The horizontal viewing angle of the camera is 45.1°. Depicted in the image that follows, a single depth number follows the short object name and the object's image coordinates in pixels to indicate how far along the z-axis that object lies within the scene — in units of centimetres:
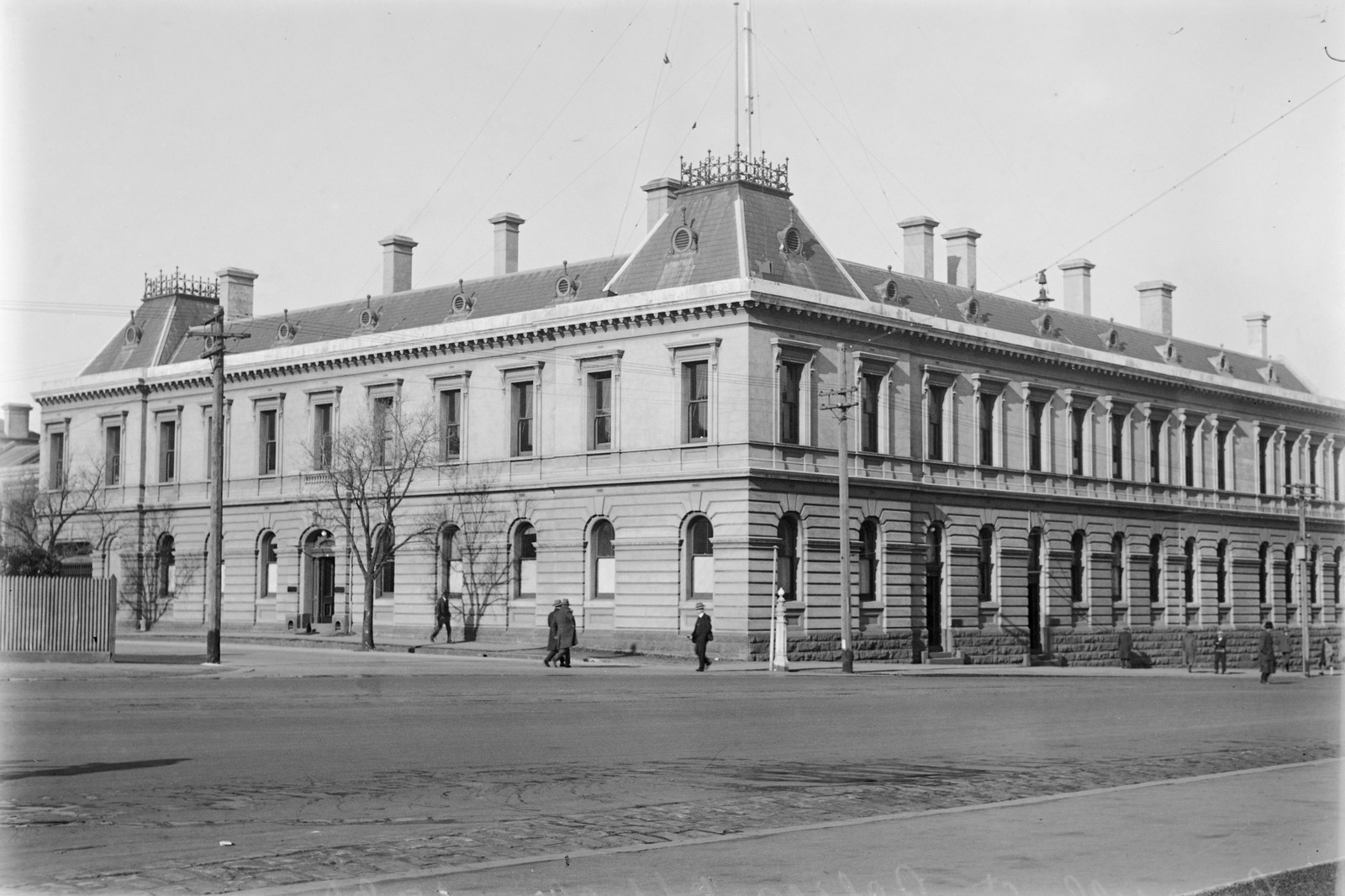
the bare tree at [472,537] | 5216
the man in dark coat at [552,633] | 3838
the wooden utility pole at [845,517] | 4181
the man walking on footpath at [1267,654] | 4278
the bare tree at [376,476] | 5184
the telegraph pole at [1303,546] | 5474
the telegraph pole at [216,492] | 3619
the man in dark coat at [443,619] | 5259
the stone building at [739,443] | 4709
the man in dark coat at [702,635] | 3934
